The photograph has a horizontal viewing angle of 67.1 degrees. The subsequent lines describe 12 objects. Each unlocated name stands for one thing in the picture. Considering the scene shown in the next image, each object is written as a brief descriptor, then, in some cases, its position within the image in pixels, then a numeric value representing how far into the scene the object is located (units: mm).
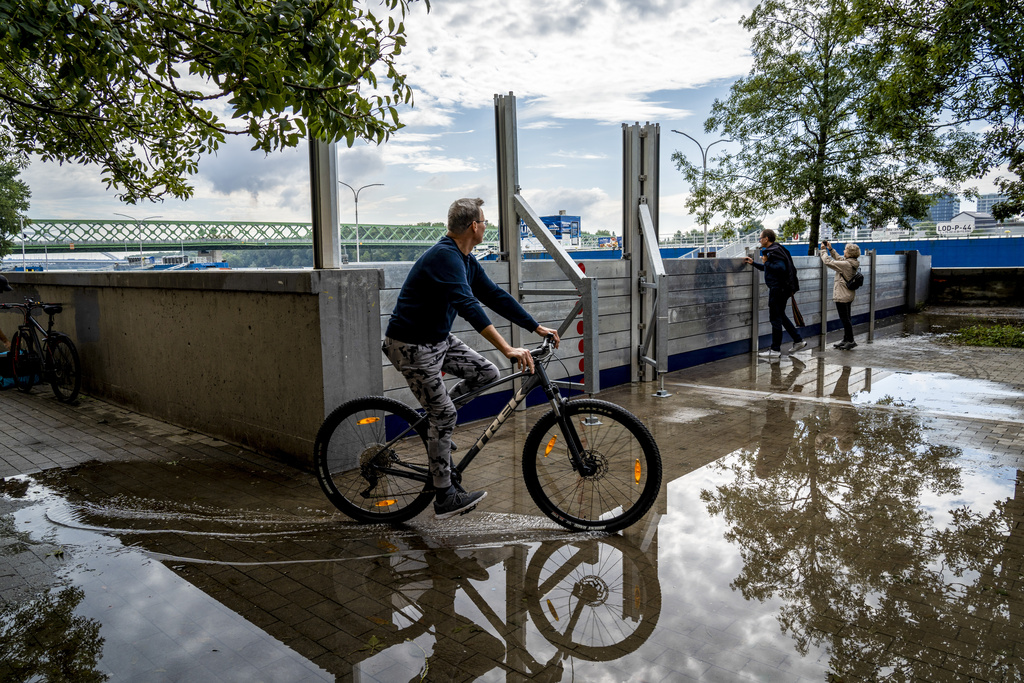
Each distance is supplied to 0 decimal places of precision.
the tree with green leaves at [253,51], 3650
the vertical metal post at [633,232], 9094
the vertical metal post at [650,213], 8914
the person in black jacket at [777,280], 11347
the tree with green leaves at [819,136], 18828
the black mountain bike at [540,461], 4309
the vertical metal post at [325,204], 5777
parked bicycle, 8508
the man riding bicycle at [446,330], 4180
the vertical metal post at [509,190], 7820
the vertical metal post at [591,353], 6680
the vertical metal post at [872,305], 14002
